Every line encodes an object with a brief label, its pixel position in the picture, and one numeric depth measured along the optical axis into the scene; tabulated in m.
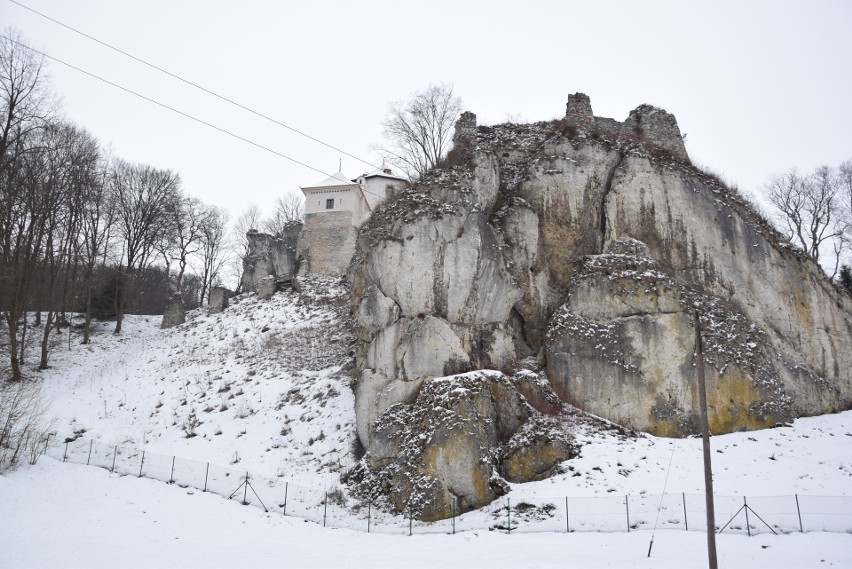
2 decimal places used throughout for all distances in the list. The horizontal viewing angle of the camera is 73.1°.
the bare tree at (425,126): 32.59
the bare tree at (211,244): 48.44
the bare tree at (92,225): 33.03
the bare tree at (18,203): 24.73
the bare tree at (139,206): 38.12
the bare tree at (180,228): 42.06
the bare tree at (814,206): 35.62
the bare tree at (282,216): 60.84
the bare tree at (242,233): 54.00
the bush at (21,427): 19.05
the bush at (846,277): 33.66
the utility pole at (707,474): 11.15
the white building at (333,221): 40.19
